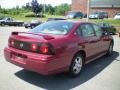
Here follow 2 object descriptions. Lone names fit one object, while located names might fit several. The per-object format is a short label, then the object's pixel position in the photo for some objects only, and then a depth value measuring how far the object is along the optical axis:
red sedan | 2.69
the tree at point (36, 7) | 32.01
